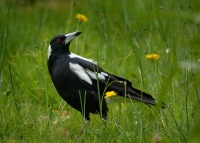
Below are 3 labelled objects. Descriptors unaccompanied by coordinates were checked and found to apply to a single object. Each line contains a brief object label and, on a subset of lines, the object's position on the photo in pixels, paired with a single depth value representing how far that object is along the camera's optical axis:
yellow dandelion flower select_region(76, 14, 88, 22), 8.17
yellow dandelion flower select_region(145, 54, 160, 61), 6.88
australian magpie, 7.41
